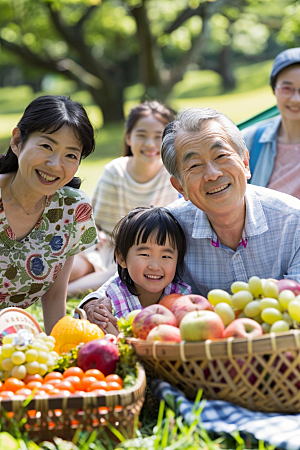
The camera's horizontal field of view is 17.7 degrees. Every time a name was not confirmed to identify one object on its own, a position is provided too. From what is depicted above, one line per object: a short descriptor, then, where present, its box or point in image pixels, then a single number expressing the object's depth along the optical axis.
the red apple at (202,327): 1.69
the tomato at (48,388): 1.66
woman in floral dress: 2.15
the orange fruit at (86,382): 1.69
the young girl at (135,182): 3.32
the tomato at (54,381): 1.69
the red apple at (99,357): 1.76
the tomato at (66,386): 1.67
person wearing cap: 3.09
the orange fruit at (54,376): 1.72
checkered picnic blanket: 1.63
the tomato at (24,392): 1.65
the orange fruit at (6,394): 1.65
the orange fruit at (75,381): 1.69
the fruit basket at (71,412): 1.61
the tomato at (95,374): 1.72
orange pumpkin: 1.89
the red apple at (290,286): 1.82
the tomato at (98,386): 1.68
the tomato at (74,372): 1.73
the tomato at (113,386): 1.68
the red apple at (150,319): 1.78
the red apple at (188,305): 1.84
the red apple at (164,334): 1.74
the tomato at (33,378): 1.72
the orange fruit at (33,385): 1.69
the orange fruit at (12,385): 1.69
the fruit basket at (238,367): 1.65
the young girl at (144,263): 2.14
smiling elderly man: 2.08
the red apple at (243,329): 1.70
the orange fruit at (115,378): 1.71
